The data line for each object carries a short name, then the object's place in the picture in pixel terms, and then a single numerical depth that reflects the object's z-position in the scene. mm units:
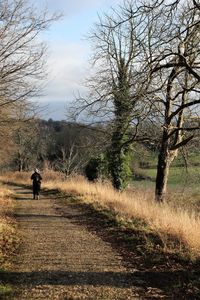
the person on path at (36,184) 25839
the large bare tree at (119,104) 14523
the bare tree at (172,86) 11470
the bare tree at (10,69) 15312
